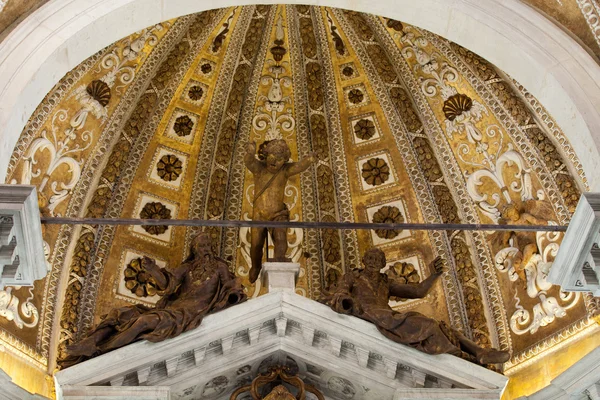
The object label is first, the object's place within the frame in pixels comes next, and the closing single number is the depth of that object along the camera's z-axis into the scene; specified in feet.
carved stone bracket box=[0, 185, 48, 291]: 30.96
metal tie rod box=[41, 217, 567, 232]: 34.47
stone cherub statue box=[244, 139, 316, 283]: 38.75
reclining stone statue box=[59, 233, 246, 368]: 34.45
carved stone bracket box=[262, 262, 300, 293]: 35.88
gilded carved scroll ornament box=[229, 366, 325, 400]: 35.58
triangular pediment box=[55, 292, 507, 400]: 34.53
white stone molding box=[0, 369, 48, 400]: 34.01
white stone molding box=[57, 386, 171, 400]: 33.68
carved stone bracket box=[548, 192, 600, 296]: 31.89
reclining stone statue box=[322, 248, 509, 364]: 35.12
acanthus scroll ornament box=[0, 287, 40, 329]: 37.50
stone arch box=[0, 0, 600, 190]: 33.53
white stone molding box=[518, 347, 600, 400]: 34.73
